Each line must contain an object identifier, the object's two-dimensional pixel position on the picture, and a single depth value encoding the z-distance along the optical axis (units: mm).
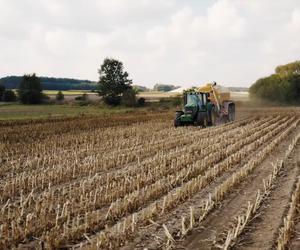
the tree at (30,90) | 61188
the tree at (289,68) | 73000
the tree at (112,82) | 61453
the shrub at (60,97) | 65312
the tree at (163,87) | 122725
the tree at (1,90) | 65000
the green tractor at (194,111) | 24844
